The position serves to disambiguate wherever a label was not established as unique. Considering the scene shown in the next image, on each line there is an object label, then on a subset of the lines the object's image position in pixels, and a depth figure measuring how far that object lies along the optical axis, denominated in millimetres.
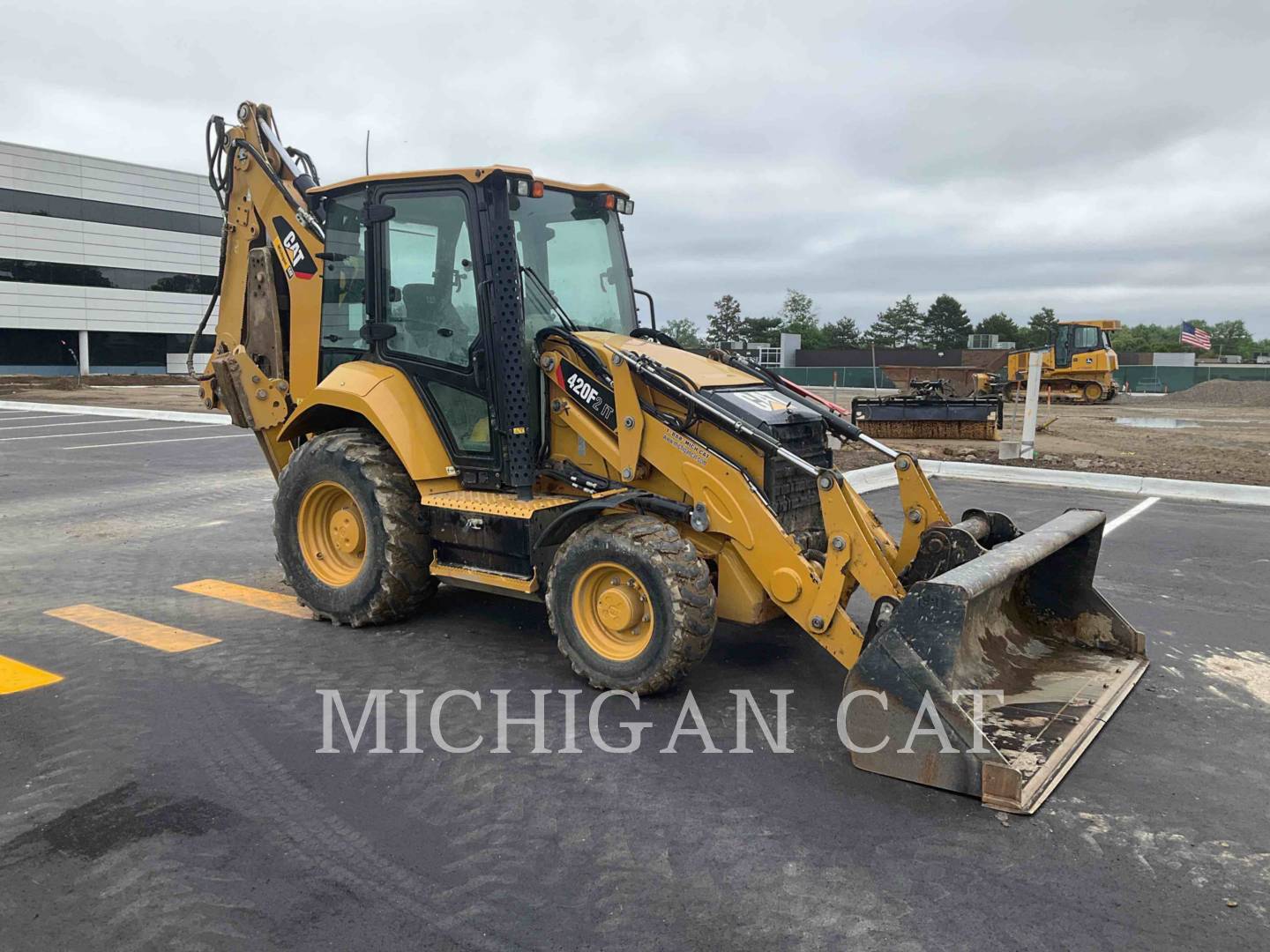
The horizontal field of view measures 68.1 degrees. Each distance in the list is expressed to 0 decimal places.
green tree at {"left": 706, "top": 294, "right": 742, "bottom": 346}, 78450
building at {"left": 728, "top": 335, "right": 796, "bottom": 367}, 57706
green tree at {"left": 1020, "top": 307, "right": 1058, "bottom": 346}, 84850
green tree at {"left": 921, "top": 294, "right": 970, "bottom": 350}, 89125
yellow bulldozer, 33062
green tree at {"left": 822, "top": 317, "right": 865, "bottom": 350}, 88625
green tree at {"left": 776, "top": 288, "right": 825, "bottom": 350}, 87800
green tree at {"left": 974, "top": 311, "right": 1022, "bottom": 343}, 88250
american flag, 45188
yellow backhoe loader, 4266
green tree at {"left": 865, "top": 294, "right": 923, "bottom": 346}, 90188
